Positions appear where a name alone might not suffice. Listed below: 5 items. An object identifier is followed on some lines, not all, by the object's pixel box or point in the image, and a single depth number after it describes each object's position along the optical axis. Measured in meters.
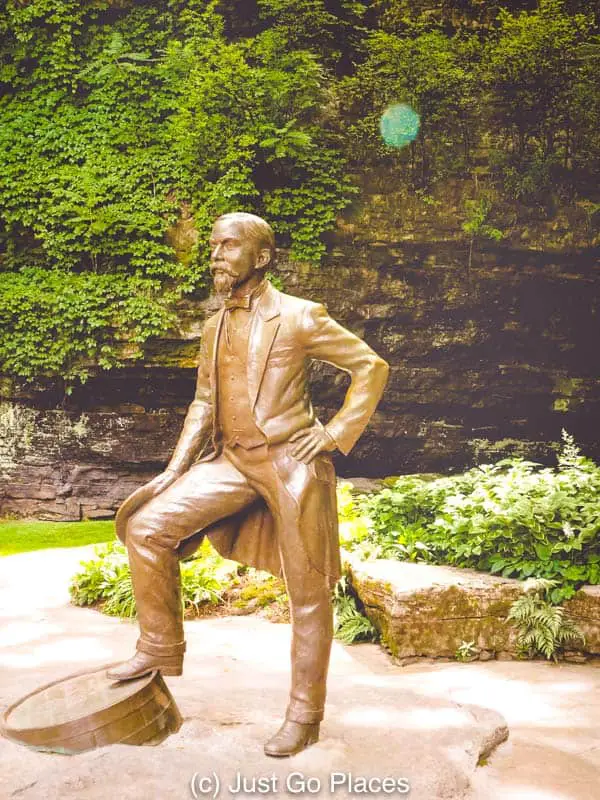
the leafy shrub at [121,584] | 6.86
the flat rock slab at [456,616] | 5.57
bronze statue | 3.37
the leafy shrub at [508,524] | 5.82
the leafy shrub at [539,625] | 5.40
